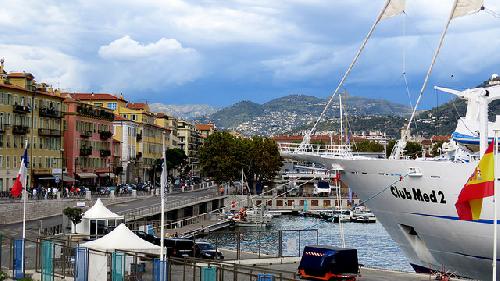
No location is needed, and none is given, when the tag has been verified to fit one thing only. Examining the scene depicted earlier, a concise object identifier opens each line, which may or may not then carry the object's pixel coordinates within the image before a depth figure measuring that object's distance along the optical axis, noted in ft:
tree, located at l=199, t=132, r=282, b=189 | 396.37
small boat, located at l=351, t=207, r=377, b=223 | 329.31
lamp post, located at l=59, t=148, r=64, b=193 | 290.81
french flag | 111.95
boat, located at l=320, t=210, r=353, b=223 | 334.03
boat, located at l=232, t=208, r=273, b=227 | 306.55
